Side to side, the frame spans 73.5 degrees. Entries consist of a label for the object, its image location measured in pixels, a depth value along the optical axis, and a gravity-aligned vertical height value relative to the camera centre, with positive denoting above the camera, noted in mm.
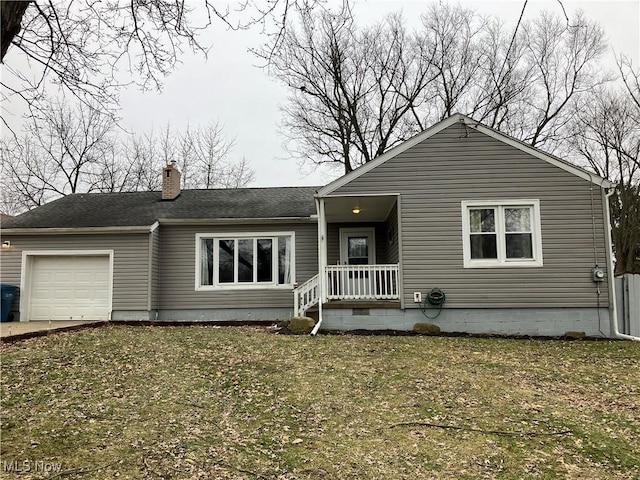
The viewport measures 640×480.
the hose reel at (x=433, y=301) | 9664 -677
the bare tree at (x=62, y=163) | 21984 +5974
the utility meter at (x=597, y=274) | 9508 -100
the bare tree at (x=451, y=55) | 22797 +11599
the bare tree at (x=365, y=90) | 22875 +9831
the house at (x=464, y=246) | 9641 +561
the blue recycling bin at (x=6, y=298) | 11461 -617
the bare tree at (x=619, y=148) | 20688 +6148
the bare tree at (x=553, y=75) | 21391 +9864
